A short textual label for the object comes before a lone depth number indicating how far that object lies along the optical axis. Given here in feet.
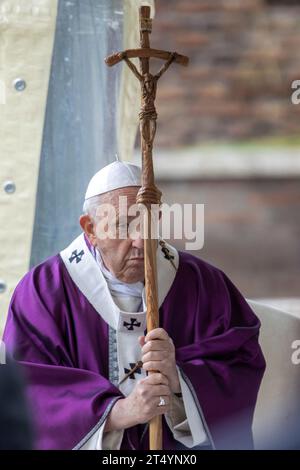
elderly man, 18.62
